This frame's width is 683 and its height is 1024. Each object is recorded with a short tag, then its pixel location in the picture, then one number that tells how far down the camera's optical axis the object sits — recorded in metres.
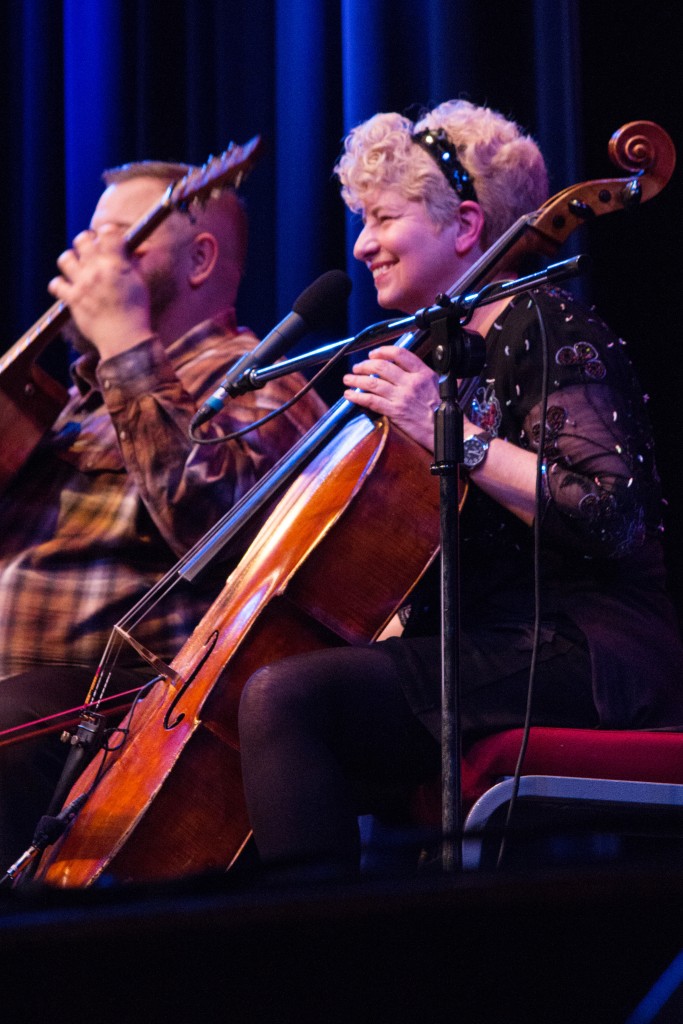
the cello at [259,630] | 6.03
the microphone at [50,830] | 6.12
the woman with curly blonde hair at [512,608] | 6.01
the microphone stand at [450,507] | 5.88
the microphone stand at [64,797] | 6.12
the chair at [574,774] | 5.98
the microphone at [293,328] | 6.22
